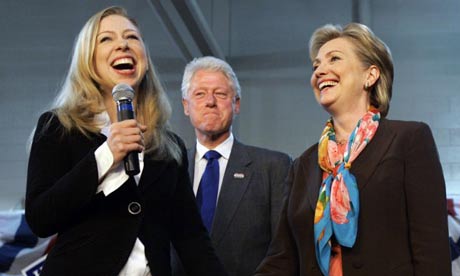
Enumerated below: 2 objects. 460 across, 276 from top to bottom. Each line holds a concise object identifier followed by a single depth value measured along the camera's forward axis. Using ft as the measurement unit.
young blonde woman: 9.52
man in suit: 12.40
